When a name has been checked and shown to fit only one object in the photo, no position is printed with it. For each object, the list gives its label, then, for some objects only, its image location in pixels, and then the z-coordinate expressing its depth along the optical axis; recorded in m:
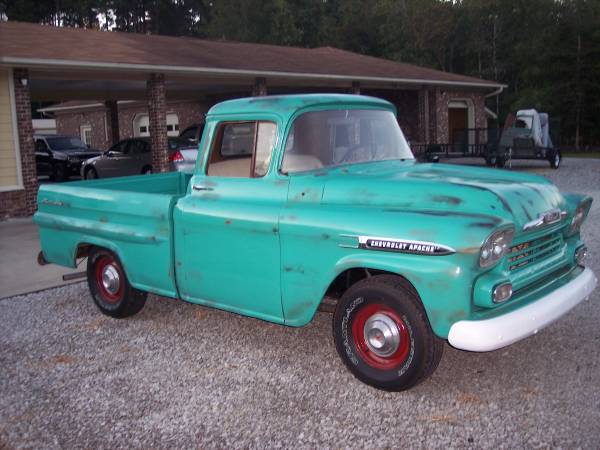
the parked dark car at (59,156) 21.73
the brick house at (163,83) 13.17
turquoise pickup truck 3.96
